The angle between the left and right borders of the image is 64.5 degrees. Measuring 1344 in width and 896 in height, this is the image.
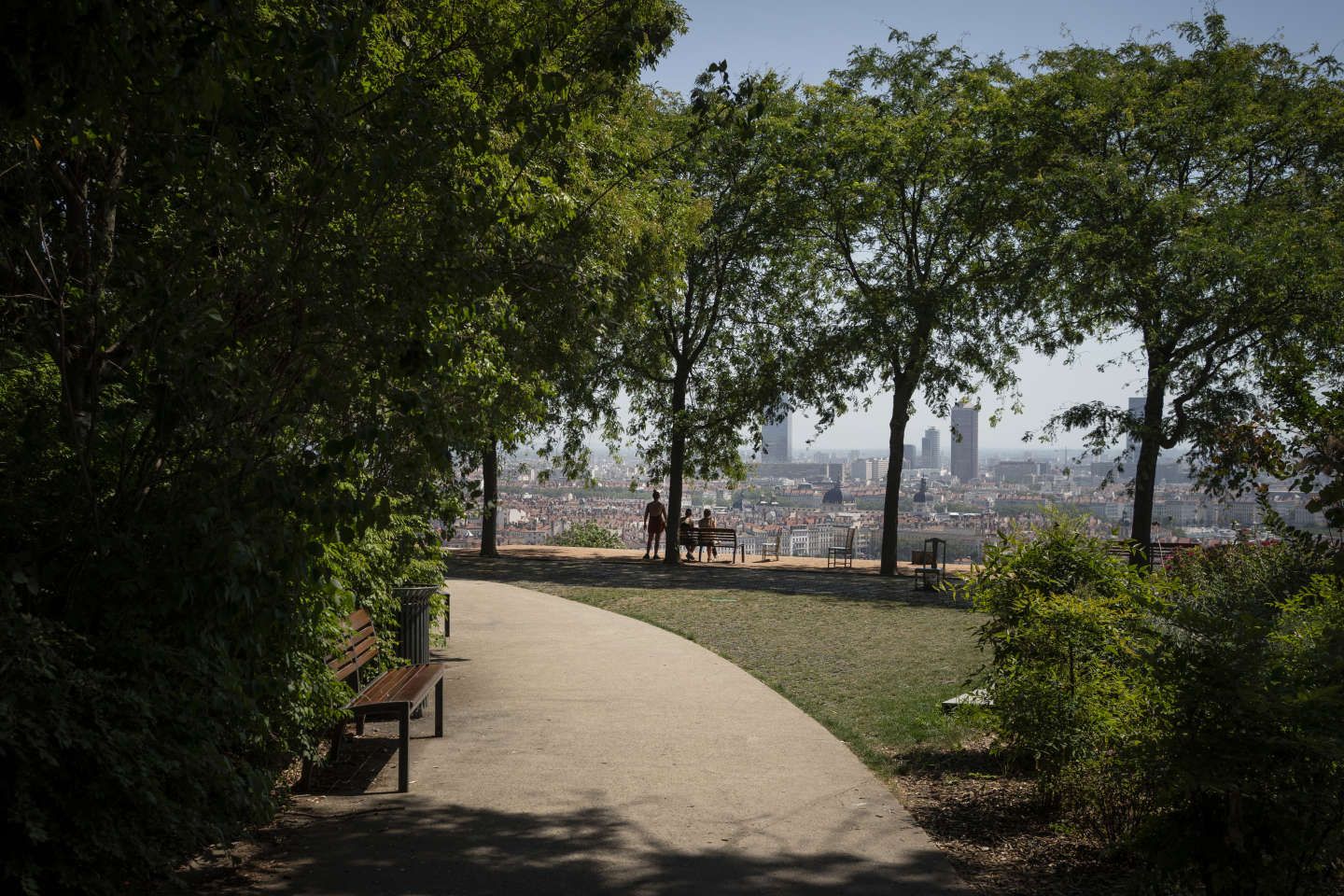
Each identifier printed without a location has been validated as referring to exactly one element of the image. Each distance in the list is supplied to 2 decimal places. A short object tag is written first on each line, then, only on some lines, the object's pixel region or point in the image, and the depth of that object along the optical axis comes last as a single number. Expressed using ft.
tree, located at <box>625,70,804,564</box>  85.92
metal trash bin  30.58
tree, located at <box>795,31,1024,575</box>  80.64
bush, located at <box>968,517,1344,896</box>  13.42
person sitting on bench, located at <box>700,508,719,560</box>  91.48
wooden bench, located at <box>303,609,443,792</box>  21.31
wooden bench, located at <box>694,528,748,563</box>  91.59
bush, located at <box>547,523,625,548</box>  109.81
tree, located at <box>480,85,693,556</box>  22.29
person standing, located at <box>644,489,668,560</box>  93.76
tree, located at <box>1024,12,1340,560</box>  71.67
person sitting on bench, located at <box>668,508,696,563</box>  91.97
